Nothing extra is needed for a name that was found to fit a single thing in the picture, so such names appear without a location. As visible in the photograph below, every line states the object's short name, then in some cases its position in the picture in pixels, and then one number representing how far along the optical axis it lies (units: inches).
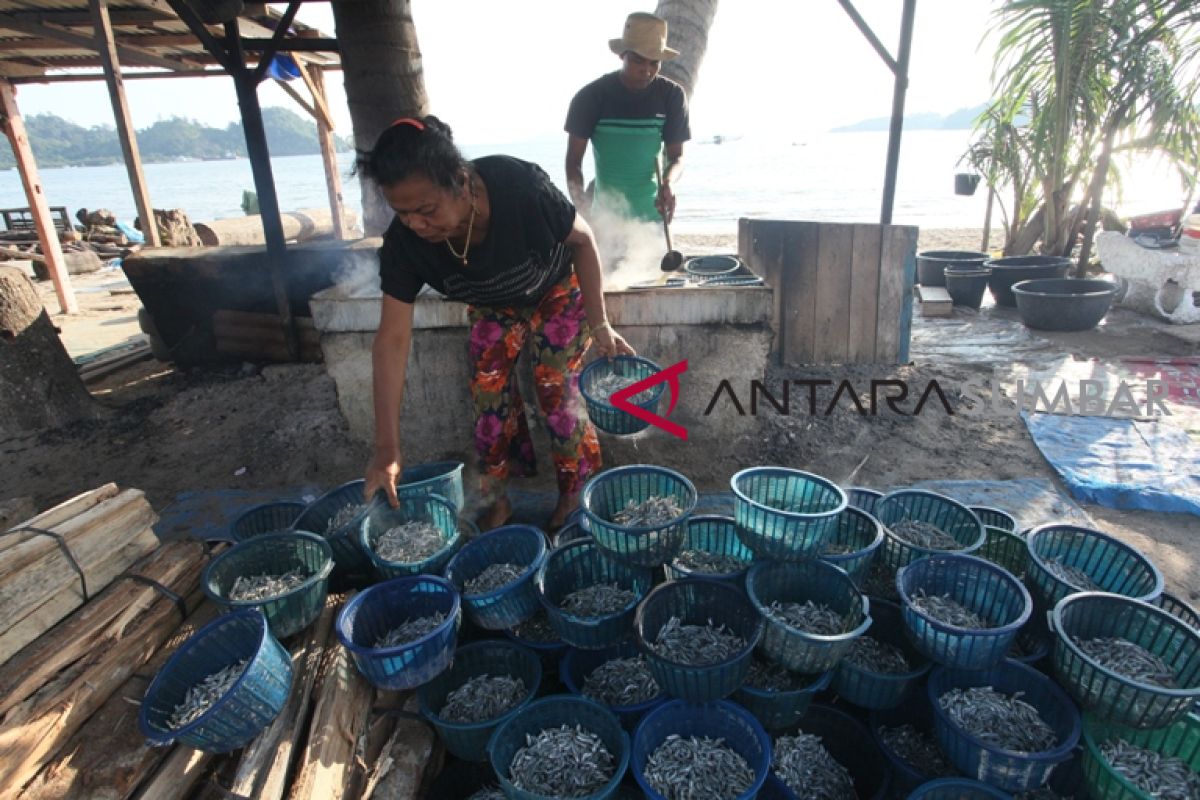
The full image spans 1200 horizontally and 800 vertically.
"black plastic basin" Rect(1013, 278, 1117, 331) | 253.8
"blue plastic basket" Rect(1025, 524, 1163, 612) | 94.0
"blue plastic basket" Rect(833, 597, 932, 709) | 87.1
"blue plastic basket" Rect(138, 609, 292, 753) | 75.2
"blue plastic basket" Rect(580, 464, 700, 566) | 94.7
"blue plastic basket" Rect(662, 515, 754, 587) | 110.5
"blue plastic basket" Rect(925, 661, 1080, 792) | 76.2
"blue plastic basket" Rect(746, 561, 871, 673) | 82.4
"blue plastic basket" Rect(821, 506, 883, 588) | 96.0
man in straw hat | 165.3
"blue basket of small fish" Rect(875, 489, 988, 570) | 102.3
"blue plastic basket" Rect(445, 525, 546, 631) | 96.8
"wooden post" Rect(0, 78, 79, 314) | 339.6
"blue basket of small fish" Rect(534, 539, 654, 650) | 92.7
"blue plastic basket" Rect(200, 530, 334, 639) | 93.0
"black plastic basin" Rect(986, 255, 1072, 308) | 293.6
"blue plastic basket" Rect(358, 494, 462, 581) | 103.7
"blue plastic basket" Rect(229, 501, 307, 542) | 122.4
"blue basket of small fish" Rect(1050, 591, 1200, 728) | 74.5
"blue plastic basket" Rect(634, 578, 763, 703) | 81.0
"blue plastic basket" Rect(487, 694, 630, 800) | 83.0
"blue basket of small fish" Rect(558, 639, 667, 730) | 90.8
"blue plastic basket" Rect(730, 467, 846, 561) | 90.2
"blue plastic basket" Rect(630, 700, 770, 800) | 81.2
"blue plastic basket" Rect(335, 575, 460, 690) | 86.4
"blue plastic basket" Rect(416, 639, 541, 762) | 89.0
